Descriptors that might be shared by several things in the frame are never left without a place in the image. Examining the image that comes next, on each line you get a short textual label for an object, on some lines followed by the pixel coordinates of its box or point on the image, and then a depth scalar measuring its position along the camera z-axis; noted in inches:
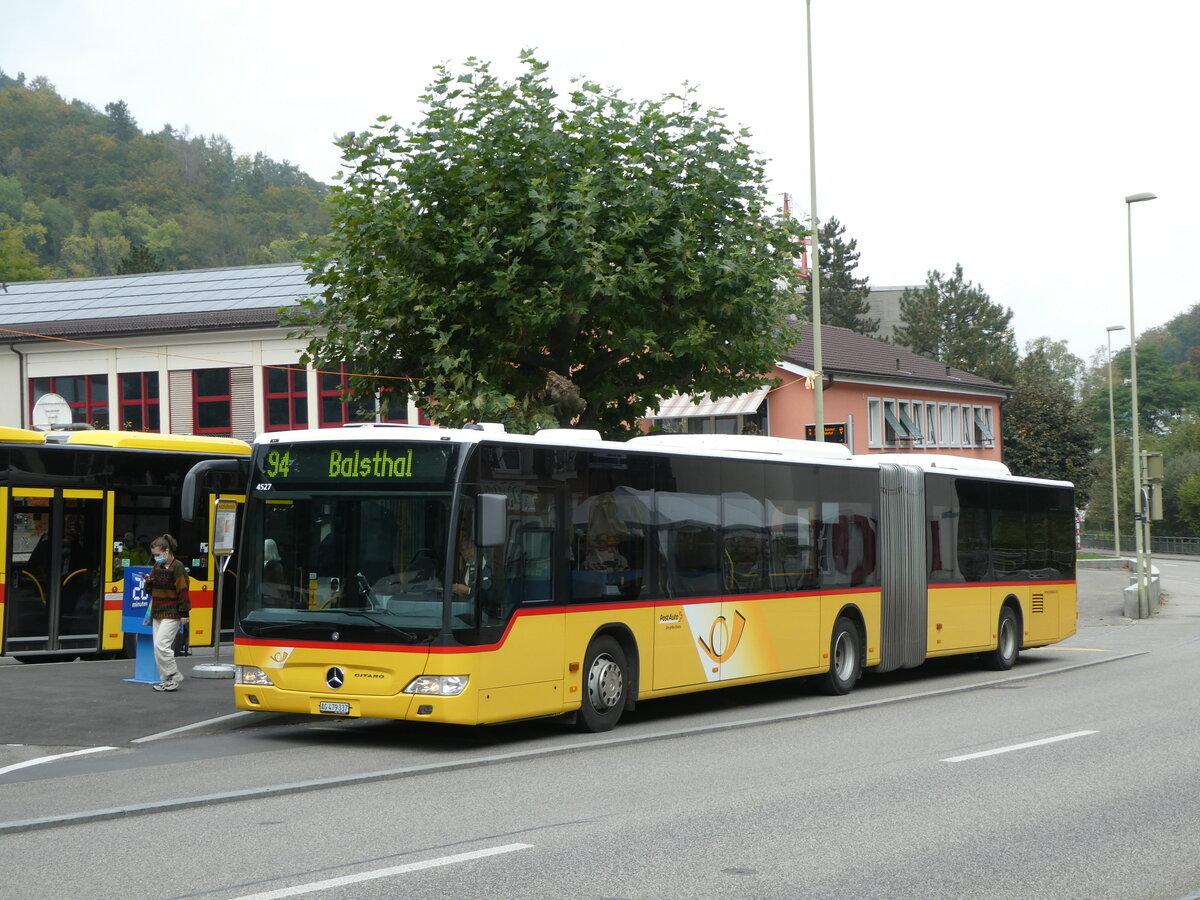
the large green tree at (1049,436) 3154.5
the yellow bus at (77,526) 812.0
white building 1771.7
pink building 2021.4
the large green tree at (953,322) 4370.1
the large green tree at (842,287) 4013.3
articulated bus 506.3
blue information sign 718.0
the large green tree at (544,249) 801.6
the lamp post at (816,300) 1055.0
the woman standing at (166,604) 660.1
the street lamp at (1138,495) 1600.6
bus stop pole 698.8
